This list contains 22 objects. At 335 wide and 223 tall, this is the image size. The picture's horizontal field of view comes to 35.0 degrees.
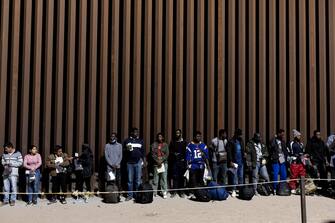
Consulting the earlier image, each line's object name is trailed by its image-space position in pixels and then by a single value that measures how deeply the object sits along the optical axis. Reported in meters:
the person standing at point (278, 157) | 14.61
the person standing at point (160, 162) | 13.79
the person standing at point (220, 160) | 14.21
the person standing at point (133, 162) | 13.66
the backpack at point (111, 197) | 13.06
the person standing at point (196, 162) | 13.52
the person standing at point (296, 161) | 14.59
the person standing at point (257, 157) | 14.33
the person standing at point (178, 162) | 14.03
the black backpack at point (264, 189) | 14.18
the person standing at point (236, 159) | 14.20
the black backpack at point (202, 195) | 13.20
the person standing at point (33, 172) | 12.99
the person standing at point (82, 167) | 13.54
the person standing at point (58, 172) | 13.27
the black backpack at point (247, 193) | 13.52
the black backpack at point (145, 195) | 13.09
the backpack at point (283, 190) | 14.12
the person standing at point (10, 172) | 12.86
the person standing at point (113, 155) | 13.62
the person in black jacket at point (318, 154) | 14.77
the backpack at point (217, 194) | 13.33
